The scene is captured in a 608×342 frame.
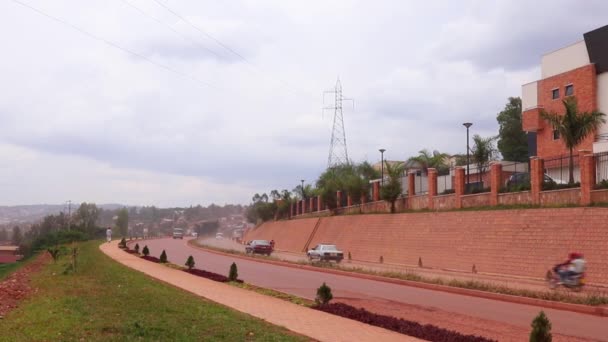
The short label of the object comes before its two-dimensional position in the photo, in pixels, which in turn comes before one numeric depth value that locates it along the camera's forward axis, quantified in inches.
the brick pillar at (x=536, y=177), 1138.7
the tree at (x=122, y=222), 4952.3
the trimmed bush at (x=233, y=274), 860.6
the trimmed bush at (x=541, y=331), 326.6
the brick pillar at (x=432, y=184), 1485.0
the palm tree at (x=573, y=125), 1200.8
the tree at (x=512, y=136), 2647.6
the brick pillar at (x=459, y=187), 1365.4
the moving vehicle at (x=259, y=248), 1918.1
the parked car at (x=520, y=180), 1231.1
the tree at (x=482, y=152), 1576.0
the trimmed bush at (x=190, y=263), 1117.7
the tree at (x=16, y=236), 4367.1
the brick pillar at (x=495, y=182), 1250.0
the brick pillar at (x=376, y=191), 1870.3
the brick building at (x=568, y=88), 1608.9
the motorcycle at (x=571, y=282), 781.9
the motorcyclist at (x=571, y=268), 786.8
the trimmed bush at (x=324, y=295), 578.6
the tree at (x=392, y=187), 1653.5
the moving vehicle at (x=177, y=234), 3939.5
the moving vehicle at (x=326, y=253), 1531.7
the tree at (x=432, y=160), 2057.7
